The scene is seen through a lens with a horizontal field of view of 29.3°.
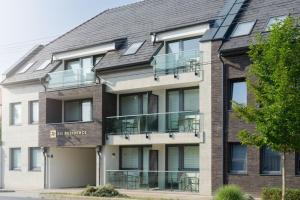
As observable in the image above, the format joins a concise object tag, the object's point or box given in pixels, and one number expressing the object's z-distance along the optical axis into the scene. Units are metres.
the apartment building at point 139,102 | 24.86
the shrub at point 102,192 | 24.56
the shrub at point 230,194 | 20.06
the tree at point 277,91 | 17.19
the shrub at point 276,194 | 20.83
